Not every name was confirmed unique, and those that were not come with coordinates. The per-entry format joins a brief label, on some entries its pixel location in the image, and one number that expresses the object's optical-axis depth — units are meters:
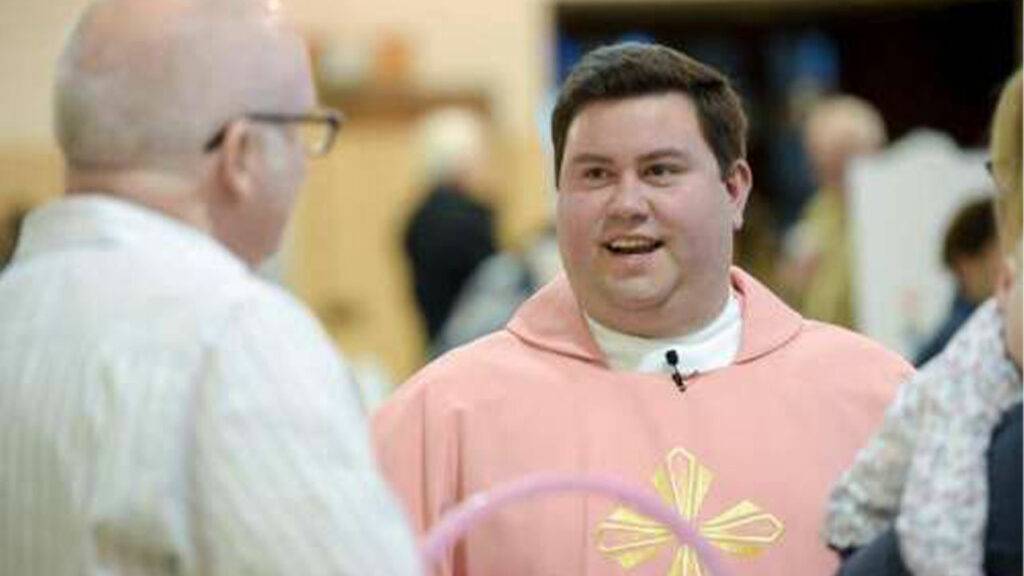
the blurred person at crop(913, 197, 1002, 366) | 9.91
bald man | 3.84
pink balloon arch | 4.44
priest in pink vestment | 5.52
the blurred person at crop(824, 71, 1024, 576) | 4.09
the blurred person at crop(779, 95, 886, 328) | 12.92
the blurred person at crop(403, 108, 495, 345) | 17.06
